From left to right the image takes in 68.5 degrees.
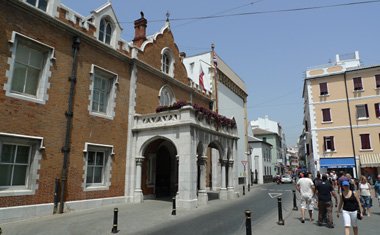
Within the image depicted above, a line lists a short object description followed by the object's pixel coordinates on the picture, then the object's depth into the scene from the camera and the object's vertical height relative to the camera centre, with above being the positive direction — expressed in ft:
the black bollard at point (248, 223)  21.51 -3.95
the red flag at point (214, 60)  92.22 +36.28
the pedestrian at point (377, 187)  43.29 -2.12
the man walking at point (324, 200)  32.50 -3.22
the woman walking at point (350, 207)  24.71 -3.03
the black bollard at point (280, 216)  33.37 -5.26
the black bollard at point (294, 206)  46.58 -5.63
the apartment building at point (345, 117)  101.09 +21.06
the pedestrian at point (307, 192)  35.83 -2.57
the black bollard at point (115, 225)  28.82 -5.61
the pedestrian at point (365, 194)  41.19 -3.05
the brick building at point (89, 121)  36.24 +8.04
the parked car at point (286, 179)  151.23 -3.63
